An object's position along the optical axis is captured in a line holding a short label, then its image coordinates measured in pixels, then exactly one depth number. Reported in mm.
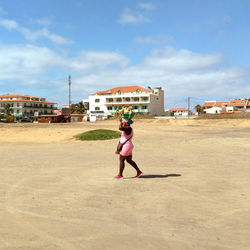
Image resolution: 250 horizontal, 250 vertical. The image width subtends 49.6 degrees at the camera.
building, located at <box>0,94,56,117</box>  105875
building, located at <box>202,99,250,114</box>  103825
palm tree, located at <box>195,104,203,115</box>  114825
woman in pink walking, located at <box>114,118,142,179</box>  7086
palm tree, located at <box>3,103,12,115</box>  97856
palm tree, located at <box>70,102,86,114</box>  113194
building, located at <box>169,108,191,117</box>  142225
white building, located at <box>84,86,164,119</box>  87500
